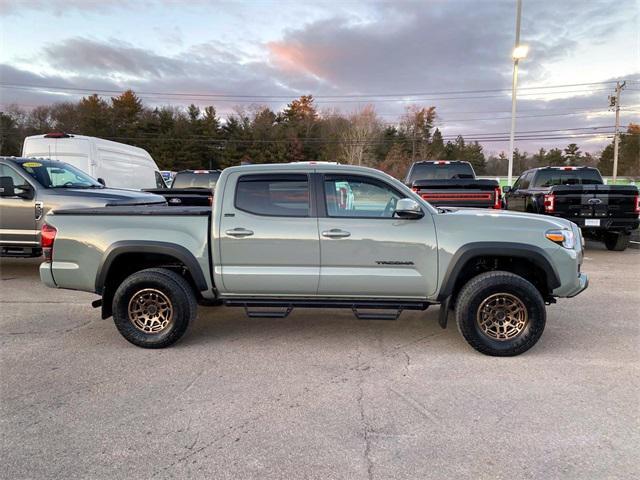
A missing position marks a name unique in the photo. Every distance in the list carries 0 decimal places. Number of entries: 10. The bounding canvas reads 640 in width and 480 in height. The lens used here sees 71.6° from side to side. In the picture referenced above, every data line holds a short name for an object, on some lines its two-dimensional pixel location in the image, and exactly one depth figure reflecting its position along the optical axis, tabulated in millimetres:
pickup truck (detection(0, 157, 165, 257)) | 7379
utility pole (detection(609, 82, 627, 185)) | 50619
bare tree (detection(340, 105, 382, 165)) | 57500
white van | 11609
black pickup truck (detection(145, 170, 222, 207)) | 10016
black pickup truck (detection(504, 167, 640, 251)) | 9930
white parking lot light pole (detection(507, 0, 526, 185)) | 17016
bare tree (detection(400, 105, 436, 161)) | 66750
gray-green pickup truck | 4266
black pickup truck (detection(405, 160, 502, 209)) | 9812
